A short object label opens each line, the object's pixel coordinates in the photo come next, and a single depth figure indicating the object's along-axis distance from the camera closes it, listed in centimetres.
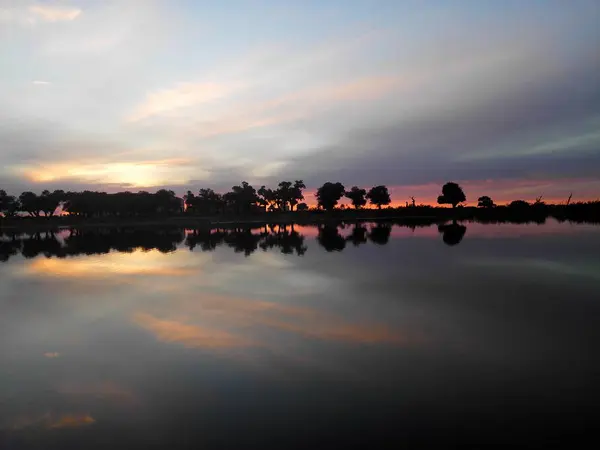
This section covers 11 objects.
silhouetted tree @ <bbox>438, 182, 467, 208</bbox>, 15550
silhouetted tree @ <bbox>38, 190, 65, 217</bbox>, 15238
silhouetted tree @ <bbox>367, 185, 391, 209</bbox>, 16638
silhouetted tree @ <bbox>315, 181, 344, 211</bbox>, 15462
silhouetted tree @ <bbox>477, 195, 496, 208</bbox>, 16288
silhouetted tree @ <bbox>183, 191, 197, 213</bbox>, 15915
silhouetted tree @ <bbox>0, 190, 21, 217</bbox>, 15500
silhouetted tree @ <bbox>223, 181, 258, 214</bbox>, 14956
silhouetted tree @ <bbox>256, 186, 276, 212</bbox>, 16250
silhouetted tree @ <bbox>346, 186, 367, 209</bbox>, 16375
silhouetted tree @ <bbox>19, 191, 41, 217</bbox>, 14975
